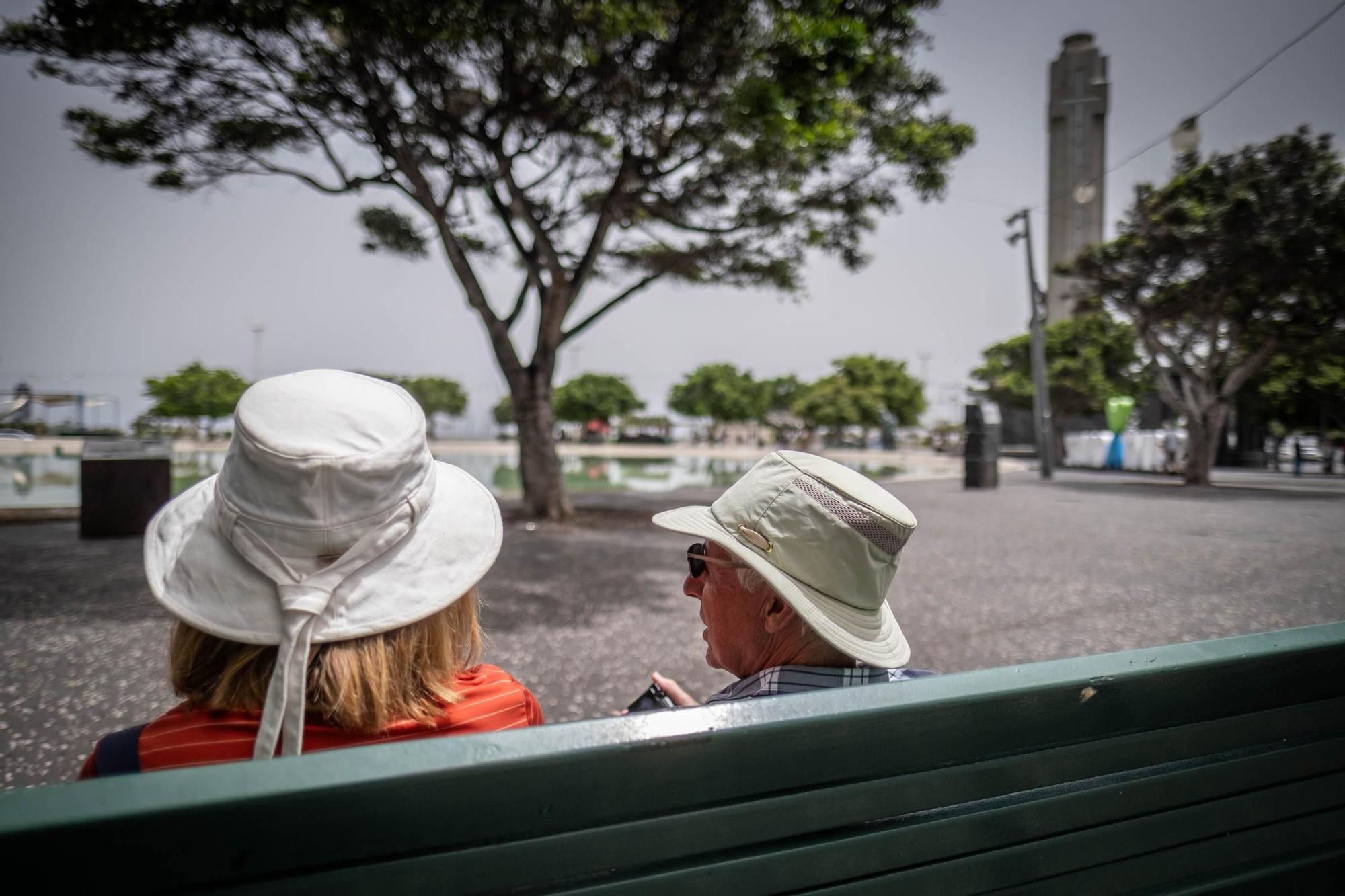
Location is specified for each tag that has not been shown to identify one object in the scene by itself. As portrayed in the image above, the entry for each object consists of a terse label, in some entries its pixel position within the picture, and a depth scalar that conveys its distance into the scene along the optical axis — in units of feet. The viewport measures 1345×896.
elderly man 4.80
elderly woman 3.49
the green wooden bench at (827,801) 2.10
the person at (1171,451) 83.05
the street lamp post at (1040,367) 72.84
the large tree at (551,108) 24.76
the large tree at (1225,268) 38.96
